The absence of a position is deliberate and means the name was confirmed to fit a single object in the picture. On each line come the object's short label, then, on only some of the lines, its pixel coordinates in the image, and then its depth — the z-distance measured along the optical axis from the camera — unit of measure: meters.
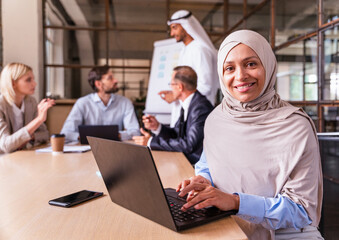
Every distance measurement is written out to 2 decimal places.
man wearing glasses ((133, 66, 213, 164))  2.19
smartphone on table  1.05
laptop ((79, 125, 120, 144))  2.47
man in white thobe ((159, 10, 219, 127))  3.36
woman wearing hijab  1.00
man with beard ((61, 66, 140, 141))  3.44
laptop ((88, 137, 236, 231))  0.81
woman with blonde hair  2.34
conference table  0.83
